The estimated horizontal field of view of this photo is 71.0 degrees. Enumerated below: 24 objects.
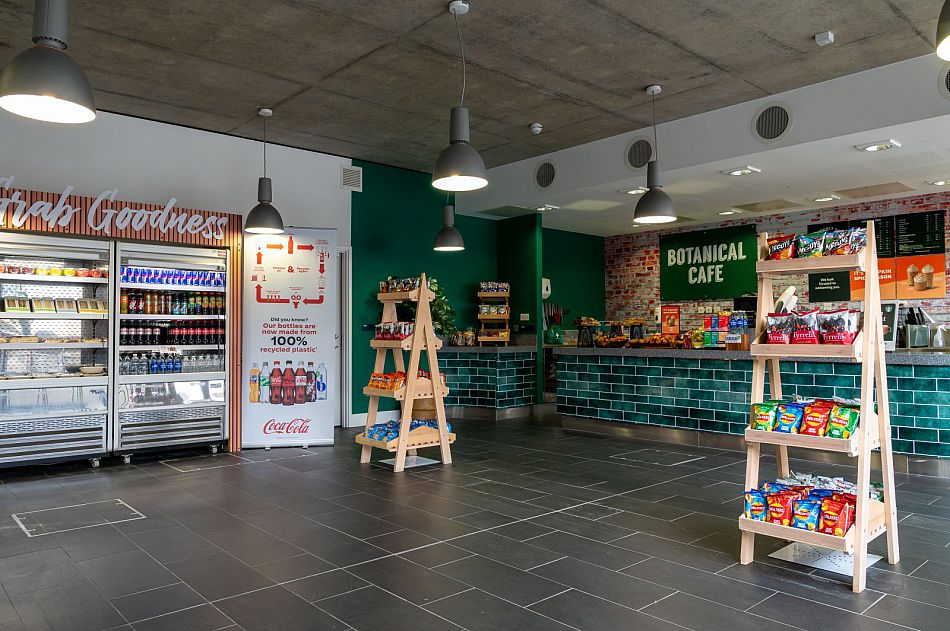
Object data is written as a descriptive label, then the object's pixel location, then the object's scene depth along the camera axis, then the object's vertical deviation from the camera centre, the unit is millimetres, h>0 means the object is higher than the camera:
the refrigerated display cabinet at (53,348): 5613 -97
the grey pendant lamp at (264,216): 6277 +1144
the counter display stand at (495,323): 9391 +187
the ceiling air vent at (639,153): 7309 +2016
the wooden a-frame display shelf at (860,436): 3105 -503
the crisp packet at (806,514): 3189 -867
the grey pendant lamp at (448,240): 8055 +1171
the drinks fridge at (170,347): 6191 -93
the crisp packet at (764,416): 3378 -416
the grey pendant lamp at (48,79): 2689 +1061
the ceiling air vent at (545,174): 8406 +2051
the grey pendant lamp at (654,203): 5953 +1190
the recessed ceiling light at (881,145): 5950 +1711
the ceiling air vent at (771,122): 6215 +2006
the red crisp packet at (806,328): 3340 +30
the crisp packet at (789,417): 3309 -417
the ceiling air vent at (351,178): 8414 +2013
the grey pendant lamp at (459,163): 4215 +1103
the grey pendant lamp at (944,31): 2600 +1192
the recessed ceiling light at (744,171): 6969 +1728
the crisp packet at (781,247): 3506 +461
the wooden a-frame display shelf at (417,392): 5723 -491
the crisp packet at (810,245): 3404 +459
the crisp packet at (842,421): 3134 -415
